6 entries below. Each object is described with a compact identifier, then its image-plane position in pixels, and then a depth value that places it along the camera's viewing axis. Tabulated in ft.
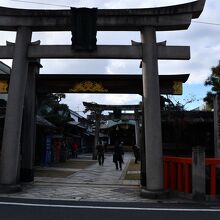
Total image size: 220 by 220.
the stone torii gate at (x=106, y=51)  29.89
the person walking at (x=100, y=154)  64.37
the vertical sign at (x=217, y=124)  33.54
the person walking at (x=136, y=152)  68.99
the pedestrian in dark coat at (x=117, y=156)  53.75
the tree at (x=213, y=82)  74.78
